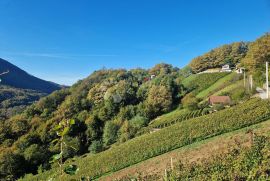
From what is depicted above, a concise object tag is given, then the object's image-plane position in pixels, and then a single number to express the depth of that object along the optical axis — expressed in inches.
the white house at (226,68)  2772.4
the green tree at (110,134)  1922.9
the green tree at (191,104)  1723.7
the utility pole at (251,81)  1600.9
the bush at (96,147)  1692.9
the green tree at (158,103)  2106.1
